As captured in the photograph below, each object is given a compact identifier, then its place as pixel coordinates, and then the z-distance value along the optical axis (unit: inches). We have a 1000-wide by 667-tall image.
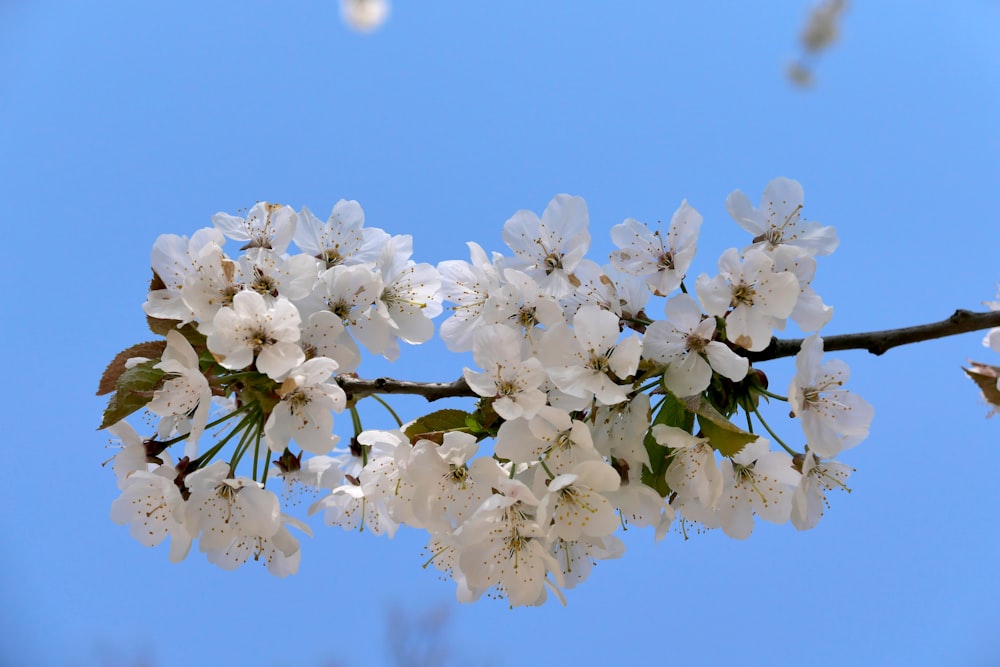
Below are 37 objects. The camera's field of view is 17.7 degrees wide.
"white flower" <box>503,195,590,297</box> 37.6
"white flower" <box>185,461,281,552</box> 36.7
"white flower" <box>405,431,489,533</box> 36.3
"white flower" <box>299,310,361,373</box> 36.9
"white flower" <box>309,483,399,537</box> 38.6
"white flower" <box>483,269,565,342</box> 37.0
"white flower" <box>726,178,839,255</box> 38.1
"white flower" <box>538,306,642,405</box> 36.0
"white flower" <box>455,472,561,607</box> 36.1
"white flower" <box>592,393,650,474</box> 36.1
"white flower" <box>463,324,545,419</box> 36.0
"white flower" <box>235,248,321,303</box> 37.2
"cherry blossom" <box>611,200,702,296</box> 37.2
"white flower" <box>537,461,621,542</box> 35.9
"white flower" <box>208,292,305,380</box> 36.3
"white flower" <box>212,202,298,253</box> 37.9
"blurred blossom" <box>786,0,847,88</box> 148.1
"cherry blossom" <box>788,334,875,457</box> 36.6
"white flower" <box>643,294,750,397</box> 36.1
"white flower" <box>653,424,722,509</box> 35.8
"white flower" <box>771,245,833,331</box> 36.8
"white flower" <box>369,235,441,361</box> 38.5
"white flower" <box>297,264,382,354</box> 37.6
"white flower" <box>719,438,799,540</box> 36.9
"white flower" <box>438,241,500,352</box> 38.2
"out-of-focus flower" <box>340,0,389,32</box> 66.7
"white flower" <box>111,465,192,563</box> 37.1
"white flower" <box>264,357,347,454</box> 36.7
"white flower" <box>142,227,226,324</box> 37.5
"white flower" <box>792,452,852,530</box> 36.9
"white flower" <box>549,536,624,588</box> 37.0
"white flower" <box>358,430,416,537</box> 36.8
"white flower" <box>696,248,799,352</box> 36.2
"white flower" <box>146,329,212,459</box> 36.5
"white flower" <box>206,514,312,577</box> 37.2
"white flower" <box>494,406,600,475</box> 35.8
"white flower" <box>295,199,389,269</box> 38.3
